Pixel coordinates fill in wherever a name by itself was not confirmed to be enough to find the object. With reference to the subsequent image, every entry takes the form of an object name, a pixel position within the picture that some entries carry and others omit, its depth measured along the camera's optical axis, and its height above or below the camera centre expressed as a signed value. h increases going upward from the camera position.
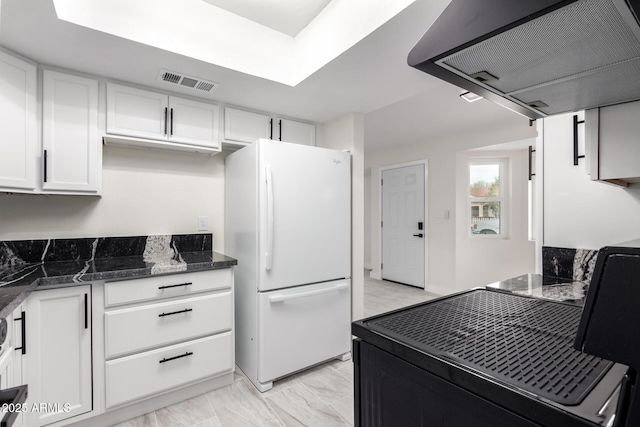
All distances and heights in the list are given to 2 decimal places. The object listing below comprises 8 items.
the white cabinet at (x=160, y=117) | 2.06 +0.69
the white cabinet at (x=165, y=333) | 1.75 -0.76
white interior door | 4.95 -0.21
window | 4.52 +0.25
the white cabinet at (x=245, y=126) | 2.49 +0.73
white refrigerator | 2.12 -0.32
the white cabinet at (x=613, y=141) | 1.01 +0.25
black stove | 0.50 -0.30
